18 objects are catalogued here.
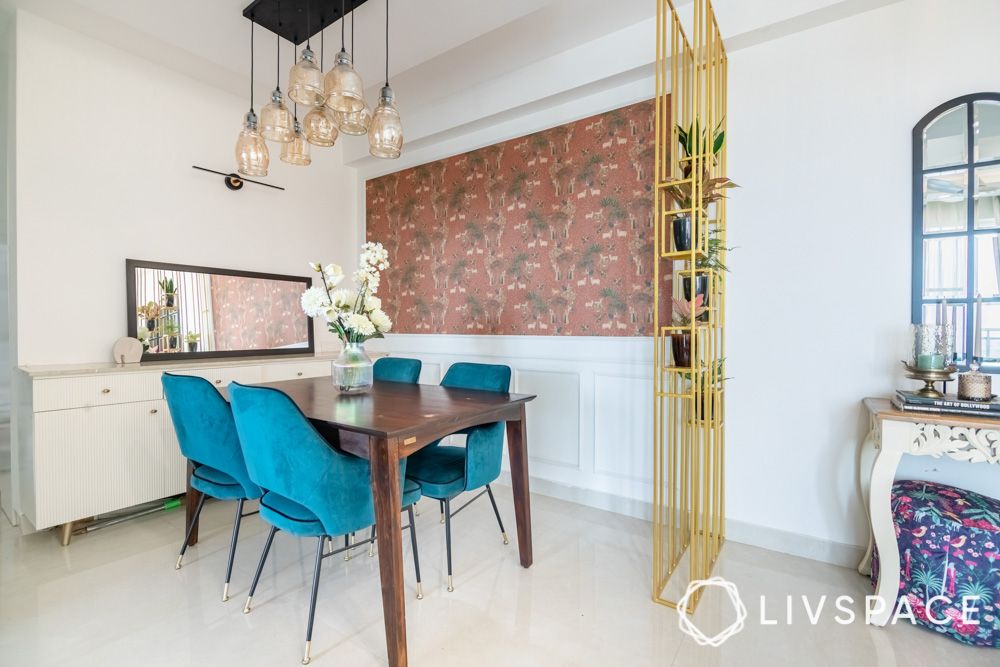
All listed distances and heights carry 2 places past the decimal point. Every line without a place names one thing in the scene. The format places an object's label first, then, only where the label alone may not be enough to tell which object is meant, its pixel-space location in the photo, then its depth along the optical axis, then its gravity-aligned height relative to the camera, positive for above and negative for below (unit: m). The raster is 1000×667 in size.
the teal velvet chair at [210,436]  2.00 -0.50
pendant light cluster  2.01 +1.03
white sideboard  2.44 -0.65
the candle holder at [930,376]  1.83 -0.22
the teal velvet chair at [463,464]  2.14 -0.70
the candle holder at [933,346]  1.85 -0.09
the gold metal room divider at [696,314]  1.91 +0.05
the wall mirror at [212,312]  3.14 +0.12
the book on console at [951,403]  1.69 -0.30
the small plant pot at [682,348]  1.97 -0.10
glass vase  2.36 -0.22
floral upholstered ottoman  1.69 -0.89
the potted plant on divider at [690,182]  1.88 +0.62
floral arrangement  2.23 +0.11
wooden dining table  1.57 -0.40
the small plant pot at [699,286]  2.04 +0.18
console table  1.70 -0.48
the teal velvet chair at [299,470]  1.60 -0.52
